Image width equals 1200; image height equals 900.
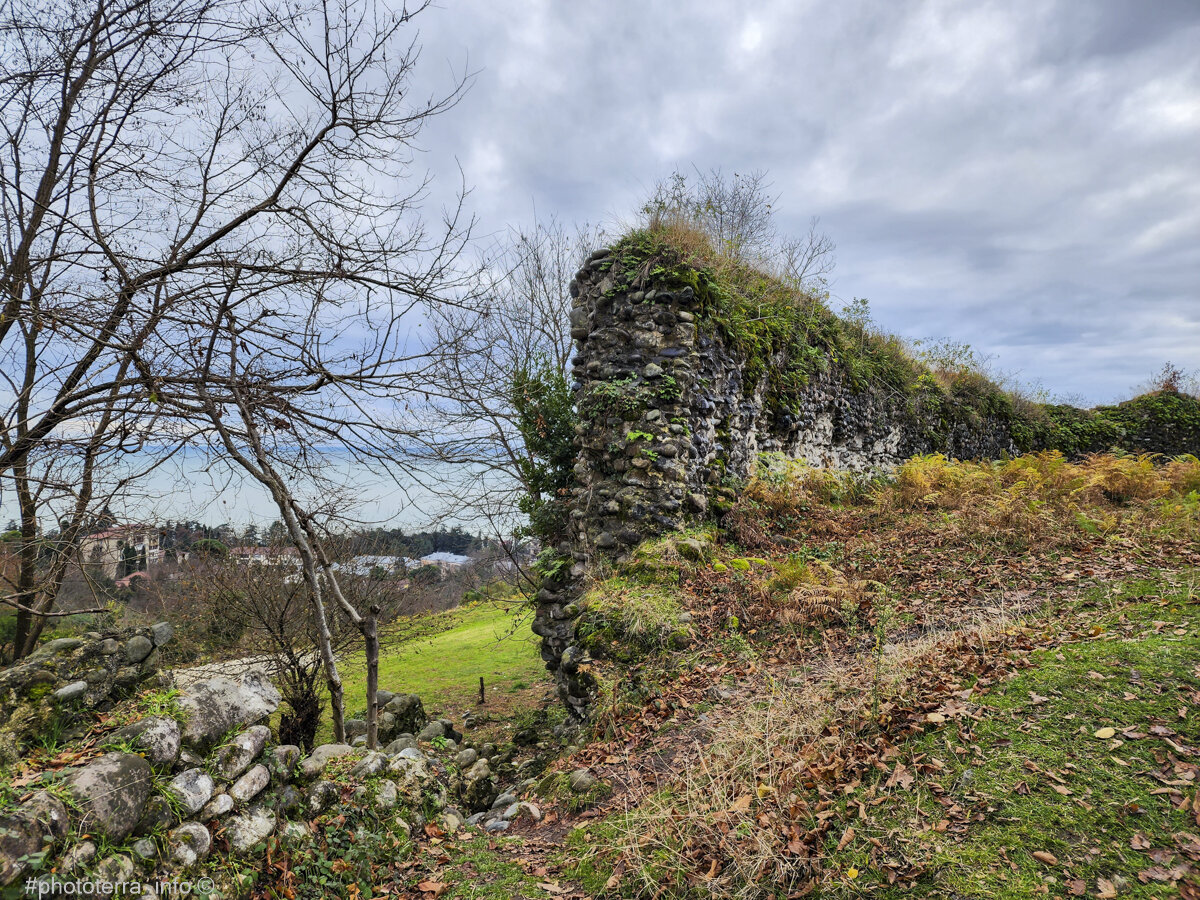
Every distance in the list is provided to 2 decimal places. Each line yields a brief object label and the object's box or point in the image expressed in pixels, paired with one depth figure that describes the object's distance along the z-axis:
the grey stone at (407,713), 9.05
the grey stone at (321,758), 3.72
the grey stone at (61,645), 3.15
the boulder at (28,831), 2.10
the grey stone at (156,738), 2.84
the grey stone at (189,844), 2.67
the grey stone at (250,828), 2.97
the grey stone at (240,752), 3.17
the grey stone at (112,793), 2.44
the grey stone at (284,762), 3.46
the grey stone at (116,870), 2.35
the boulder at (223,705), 3.17
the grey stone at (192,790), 2.84
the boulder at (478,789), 5.64
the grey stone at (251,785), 3.15
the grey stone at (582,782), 4.05
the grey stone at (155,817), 2.62
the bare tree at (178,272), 3.52
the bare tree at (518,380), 4.07
